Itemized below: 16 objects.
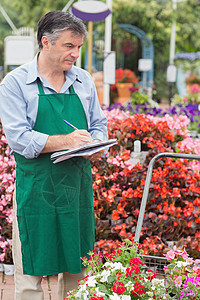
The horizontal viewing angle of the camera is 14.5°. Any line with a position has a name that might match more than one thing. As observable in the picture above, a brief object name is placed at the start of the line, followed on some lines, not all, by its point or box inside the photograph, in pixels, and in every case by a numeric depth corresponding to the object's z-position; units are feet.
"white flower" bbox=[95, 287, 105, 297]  9.56
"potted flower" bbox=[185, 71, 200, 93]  66.08
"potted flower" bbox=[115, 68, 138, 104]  49.95
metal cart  11.22
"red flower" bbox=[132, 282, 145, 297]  9.64
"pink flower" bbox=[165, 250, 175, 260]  10.86
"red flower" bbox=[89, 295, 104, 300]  9.35
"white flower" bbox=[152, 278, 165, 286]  9.88
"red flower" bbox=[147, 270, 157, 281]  10.01
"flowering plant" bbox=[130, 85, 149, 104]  40.87
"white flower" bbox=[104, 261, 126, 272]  9.92
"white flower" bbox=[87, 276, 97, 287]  9.74
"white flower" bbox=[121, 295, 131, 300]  9.50
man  11.06
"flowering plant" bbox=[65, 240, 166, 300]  9.60
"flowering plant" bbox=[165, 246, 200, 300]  9.97
